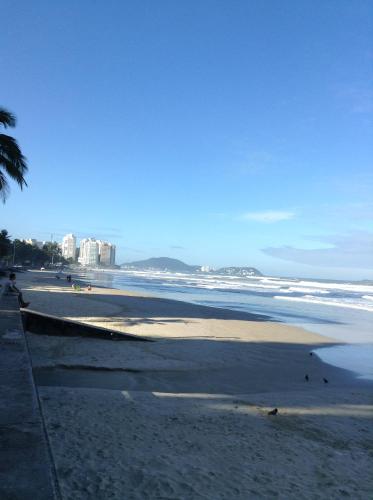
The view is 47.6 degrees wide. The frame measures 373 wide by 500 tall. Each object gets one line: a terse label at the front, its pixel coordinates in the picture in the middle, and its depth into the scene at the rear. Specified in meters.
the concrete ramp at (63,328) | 11.45
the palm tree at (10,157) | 14.80
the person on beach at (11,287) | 15.13
